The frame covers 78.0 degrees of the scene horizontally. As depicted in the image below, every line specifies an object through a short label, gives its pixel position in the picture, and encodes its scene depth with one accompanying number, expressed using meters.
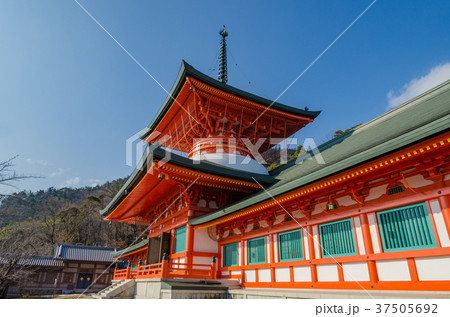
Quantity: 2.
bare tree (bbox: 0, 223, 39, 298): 17.81
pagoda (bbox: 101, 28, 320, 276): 11.33
